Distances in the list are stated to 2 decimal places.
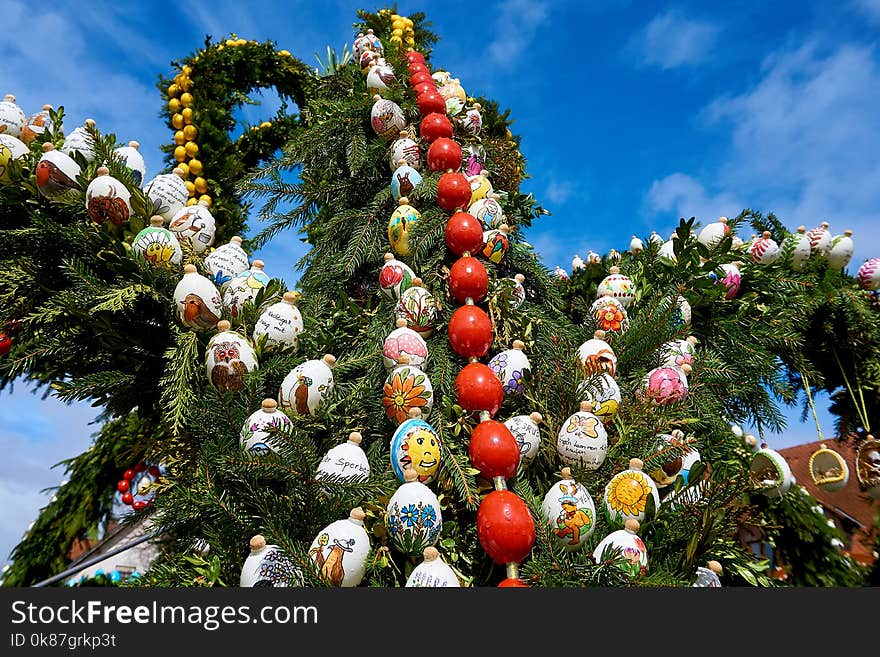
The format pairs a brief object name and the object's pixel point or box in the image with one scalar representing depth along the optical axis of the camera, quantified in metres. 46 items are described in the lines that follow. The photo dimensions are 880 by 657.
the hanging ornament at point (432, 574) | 0.82
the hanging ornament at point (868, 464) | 1.86
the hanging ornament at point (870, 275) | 2.17
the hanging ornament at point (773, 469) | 1.46
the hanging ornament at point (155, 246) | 1.15
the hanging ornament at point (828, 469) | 1.86
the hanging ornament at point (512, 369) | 1.17
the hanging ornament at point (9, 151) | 1.20
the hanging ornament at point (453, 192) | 1.46
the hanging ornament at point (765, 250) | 2.04
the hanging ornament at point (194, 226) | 1.29
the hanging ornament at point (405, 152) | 1.58
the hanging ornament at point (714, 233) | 1.96
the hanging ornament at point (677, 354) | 1.37
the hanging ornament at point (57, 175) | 1.17
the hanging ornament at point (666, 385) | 1.21
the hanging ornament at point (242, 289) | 1.19
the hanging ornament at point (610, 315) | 1.45
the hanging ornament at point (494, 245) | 1.41
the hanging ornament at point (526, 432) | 1.07
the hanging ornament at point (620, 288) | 1.56
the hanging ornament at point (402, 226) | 1.40
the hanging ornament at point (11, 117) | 1.30
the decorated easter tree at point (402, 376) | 0.90
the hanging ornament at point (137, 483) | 1.32
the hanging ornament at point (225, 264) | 1.25
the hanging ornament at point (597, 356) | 1.18
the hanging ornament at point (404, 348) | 1.14
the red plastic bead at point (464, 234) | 1.36
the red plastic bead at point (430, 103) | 1.69
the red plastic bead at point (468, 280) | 1.29
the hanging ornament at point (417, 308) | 1.24
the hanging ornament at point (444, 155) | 1.56
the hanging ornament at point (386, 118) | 1.63
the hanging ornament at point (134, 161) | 1.34
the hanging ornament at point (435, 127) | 1.63
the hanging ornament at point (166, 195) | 1.30
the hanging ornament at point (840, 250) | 2.18
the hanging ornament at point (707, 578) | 0.93
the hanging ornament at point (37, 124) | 1.37
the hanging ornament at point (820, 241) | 2.20
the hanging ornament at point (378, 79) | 1.76
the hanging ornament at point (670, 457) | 1.09
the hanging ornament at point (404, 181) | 1.51
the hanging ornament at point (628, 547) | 0.85
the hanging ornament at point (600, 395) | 1.11
